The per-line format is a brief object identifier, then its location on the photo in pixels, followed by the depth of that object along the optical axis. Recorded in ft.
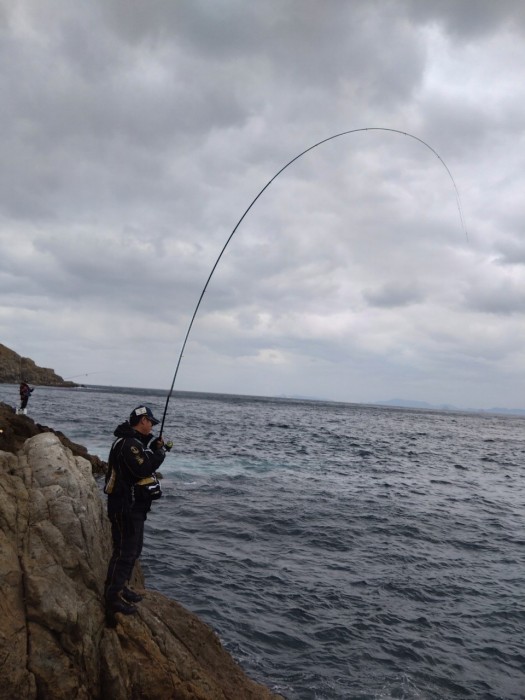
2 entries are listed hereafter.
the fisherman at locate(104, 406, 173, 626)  19.04
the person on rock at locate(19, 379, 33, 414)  96.53
